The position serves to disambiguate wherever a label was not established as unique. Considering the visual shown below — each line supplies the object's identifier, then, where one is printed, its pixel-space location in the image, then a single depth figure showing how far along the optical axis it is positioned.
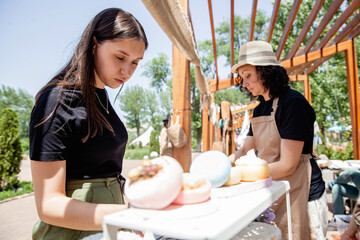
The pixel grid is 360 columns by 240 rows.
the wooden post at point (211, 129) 7.36
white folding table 0.50
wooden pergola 3.57
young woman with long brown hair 0.83
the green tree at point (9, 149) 8.26
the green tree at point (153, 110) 36.22
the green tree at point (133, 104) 36.62
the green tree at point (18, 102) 42.31
